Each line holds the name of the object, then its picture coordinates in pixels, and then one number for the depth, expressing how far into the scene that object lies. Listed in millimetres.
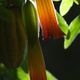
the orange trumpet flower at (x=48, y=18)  1009
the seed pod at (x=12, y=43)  1000
